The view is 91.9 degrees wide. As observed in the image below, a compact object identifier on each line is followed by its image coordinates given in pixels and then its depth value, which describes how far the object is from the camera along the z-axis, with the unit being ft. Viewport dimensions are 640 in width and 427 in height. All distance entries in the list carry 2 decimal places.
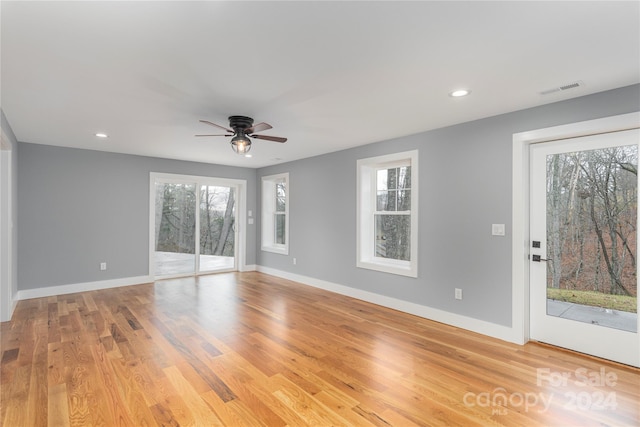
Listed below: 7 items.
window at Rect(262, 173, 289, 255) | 22.89
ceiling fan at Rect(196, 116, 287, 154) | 11.02
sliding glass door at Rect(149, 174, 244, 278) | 20.31
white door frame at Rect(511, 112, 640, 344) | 10.53
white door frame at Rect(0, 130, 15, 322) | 12.63
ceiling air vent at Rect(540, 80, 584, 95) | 8.41
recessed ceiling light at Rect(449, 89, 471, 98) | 8.97
